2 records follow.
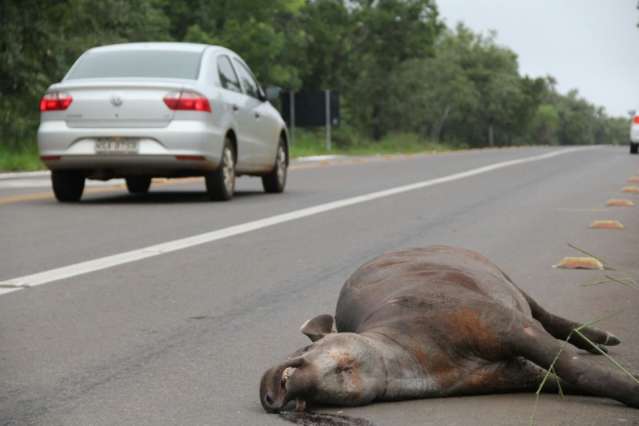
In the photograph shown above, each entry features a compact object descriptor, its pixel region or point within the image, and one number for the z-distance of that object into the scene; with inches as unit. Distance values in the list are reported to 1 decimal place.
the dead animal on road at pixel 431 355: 294.2
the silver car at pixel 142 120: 1065.5
